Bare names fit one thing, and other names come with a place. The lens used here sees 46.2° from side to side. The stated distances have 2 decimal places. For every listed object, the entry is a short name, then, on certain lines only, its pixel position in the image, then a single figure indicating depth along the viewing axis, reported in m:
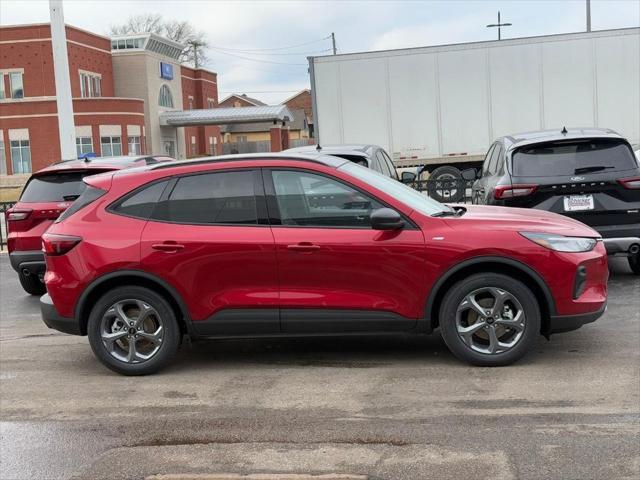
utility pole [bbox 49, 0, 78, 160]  16.42
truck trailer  19.17
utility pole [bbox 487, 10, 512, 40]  48.69
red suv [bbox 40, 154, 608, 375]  5.51
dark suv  7.84
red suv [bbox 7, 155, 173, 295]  8.89
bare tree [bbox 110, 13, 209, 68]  96.56
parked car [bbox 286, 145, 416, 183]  8.95
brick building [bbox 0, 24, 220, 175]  50.50
